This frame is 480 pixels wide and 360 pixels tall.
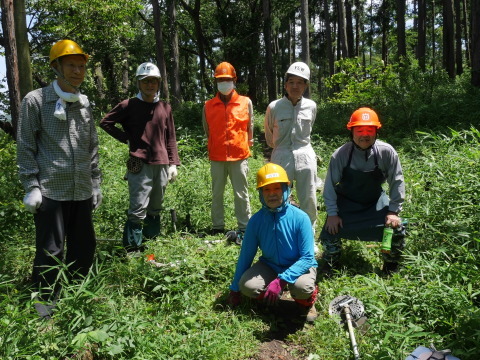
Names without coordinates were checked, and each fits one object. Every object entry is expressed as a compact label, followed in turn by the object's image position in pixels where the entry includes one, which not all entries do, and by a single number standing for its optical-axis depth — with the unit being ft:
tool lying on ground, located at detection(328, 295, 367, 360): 9.99
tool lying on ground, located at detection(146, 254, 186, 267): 12.54
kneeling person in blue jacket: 11.00
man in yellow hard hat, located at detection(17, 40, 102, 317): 10.11
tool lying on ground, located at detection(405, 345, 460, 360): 7.63
